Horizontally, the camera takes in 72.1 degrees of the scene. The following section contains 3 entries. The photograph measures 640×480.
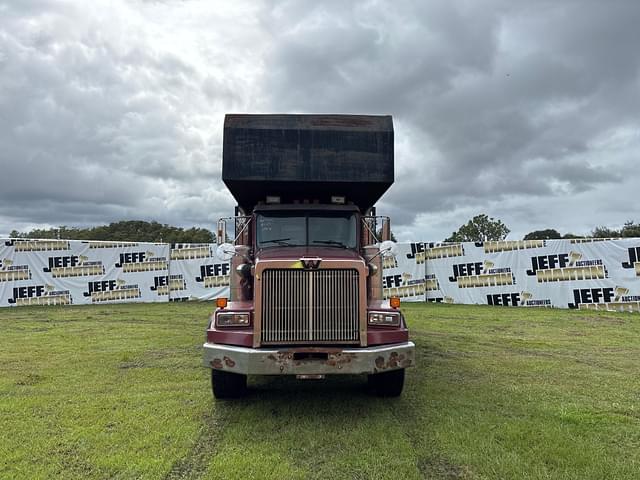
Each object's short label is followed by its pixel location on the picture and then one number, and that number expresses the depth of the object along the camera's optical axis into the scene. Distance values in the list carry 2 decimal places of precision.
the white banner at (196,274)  20.95
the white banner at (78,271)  19.03
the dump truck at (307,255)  4.79
